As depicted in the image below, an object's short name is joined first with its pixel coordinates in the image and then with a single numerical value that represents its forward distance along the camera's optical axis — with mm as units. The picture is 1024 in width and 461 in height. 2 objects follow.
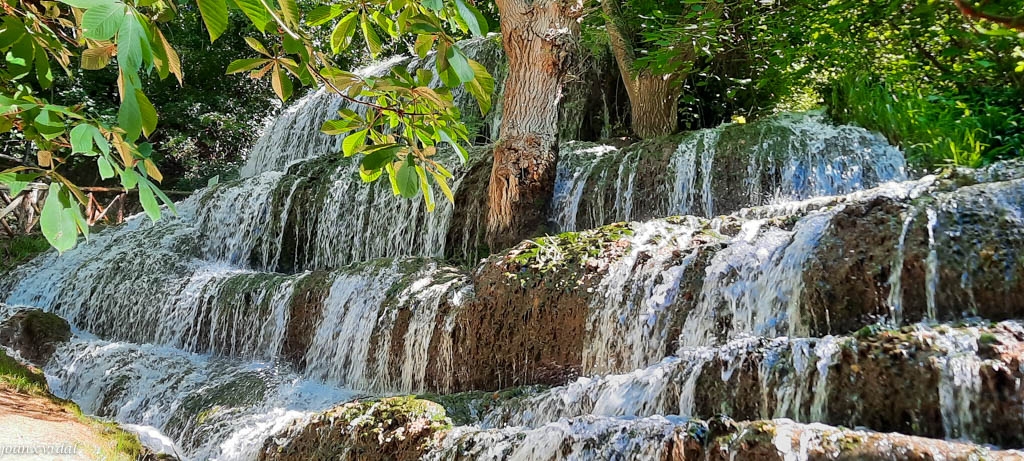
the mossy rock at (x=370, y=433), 3562
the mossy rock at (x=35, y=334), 6742
